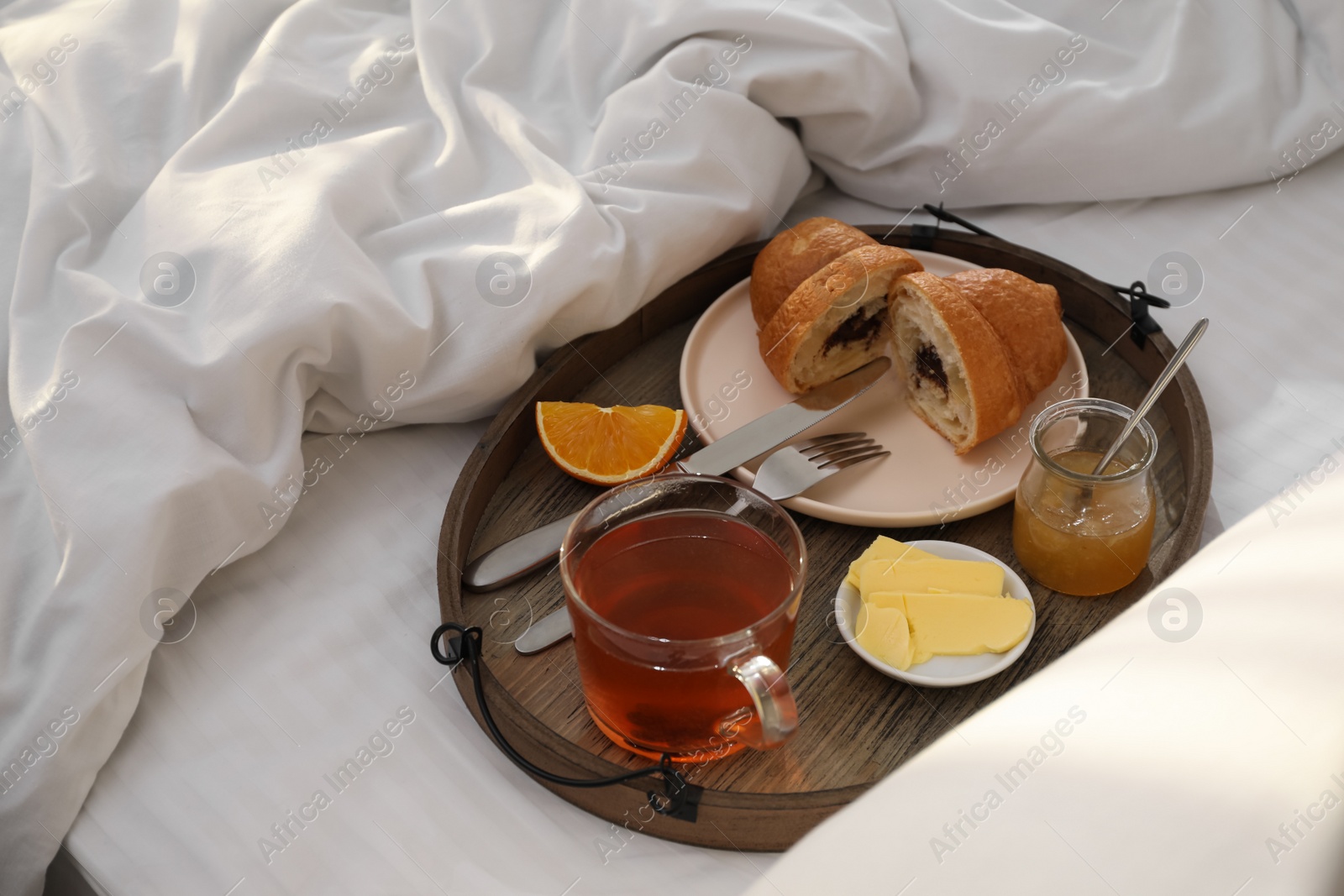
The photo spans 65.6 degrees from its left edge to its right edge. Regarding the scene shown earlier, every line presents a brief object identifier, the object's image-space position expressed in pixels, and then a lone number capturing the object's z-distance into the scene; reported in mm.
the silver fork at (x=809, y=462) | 1041
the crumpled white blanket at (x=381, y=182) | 909
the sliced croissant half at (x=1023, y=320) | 1090
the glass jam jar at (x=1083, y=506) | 924
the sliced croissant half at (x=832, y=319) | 1126
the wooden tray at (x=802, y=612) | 822
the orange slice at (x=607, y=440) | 1065
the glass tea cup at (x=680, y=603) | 753
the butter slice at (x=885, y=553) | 948
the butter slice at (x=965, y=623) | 888
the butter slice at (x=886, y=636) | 883
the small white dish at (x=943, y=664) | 869
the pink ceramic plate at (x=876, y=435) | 1049
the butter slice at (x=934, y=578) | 926
